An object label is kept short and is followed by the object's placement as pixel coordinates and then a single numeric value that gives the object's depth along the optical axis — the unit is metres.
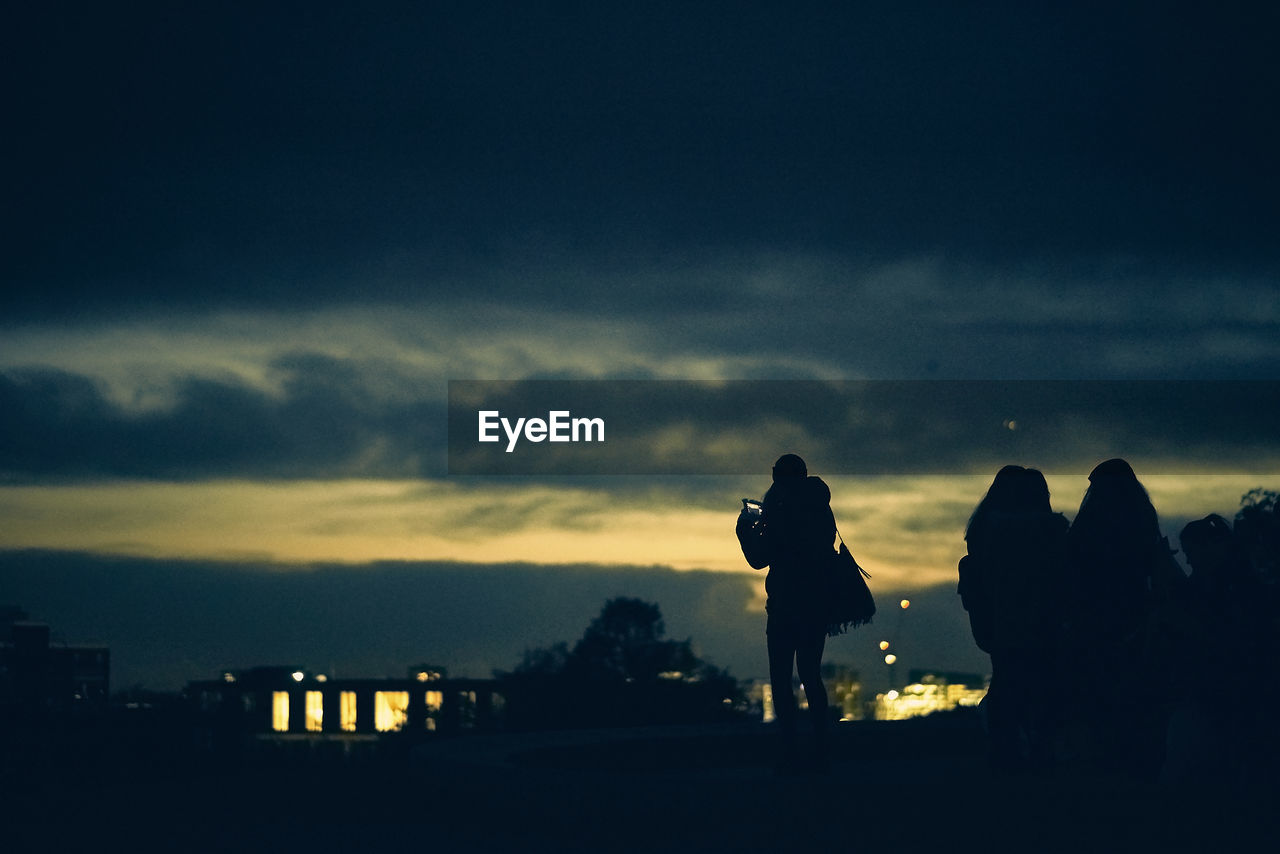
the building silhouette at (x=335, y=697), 107.88
